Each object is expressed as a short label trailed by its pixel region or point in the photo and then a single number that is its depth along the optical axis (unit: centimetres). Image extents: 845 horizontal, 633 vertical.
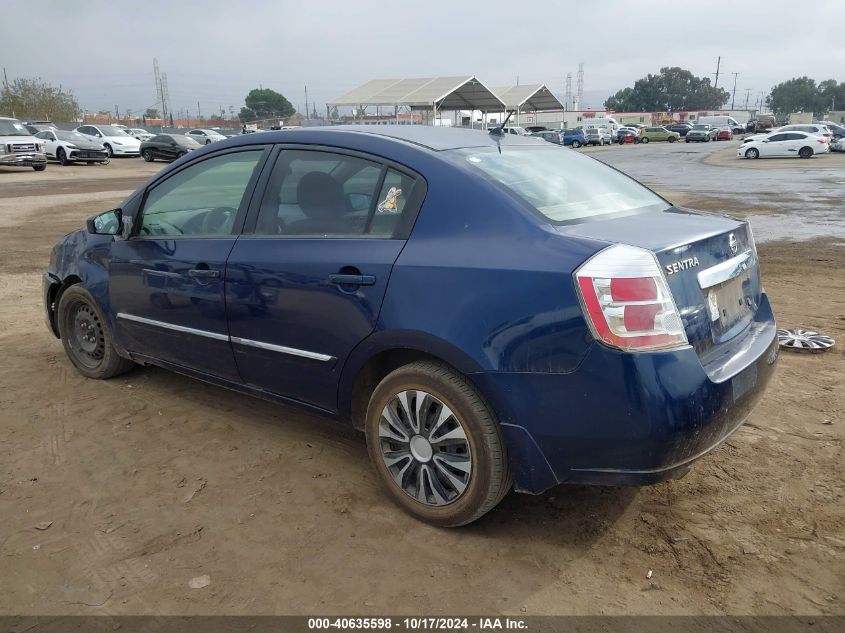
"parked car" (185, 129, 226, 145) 3846
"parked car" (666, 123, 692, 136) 6488
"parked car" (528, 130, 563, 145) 4822
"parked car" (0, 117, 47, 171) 2427
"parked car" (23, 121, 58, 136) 3073
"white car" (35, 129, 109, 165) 2995
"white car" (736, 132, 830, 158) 3497
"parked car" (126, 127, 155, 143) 4600
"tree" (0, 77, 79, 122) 6116
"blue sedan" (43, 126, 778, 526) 248
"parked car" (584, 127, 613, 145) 5728
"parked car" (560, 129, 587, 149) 5647
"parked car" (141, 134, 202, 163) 3284
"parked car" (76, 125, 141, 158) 3528
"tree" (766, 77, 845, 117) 12706
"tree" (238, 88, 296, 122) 12566
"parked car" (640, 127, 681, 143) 6168
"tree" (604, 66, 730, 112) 13212
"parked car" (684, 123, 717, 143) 5853
